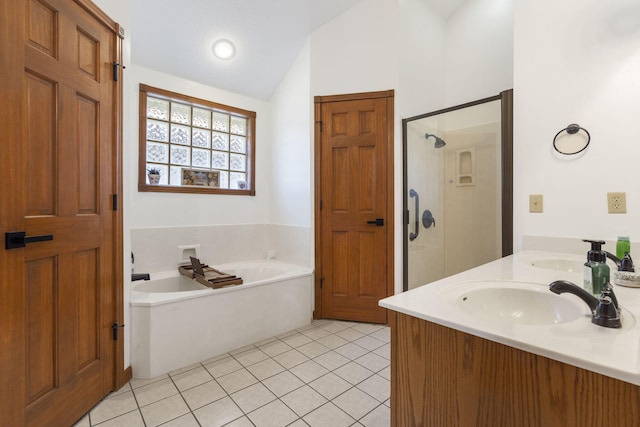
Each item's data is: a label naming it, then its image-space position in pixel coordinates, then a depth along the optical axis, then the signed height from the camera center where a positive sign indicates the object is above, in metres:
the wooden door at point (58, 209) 1.13 +0.03
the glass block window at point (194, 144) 2.77 +0.76
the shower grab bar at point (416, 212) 2.66 +0.02
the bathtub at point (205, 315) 1.84 -0.76
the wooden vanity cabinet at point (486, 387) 0.53 -0.38
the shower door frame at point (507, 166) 1.87 +0.32
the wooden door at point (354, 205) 2.64 +0.09
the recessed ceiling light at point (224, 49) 2.78 +1.64
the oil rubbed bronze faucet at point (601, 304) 0.67 -0.22
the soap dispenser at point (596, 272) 0.92 -0.19
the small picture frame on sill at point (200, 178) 3.00 +0.40
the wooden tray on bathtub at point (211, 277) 2.21 -0.52
